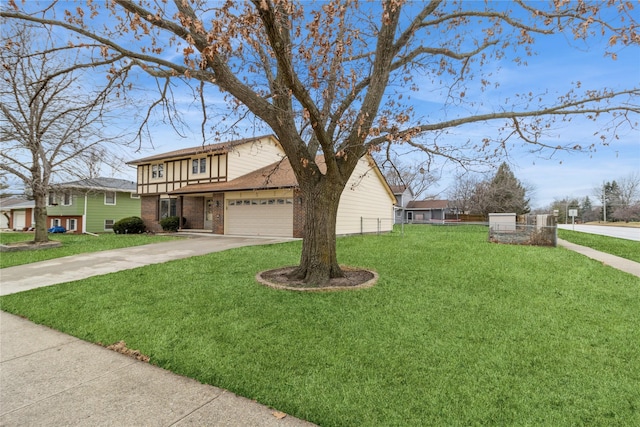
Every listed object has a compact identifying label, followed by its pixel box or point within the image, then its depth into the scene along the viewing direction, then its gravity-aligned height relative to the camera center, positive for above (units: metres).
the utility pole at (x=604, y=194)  54.03 +3.99
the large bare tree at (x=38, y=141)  12.01 +2.83
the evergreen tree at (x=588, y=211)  69.17 +1.20
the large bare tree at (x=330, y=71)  4.75 +2.49
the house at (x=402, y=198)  45.84 +2.71
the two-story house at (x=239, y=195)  16.62 +1.14
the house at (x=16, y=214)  31.17 -0.12
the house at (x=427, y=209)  49.84 +1.02
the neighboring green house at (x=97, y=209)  25.34 +0.34
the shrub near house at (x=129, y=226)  21.38 -0.81
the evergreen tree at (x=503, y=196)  37.75 +2.38
